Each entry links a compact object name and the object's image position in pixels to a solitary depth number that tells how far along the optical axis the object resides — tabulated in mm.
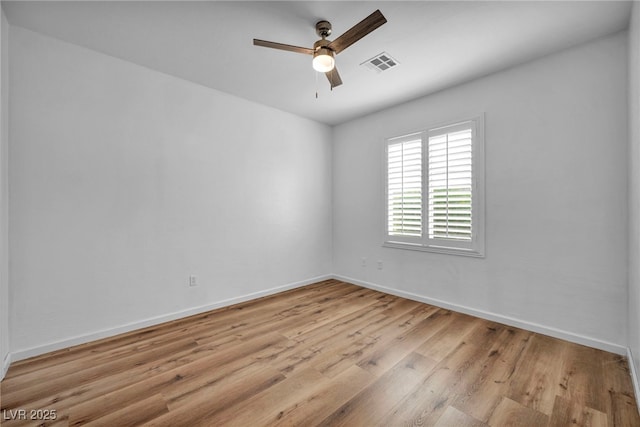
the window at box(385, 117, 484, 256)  3137
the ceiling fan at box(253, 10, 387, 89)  1891
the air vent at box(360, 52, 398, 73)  2680
